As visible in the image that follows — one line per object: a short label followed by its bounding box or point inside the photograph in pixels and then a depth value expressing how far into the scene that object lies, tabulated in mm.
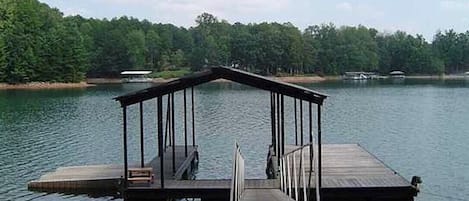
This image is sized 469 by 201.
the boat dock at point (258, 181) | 15453
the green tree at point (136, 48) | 115875
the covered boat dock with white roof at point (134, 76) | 108062
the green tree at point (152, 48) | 123431
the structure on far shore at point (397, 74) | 136850
